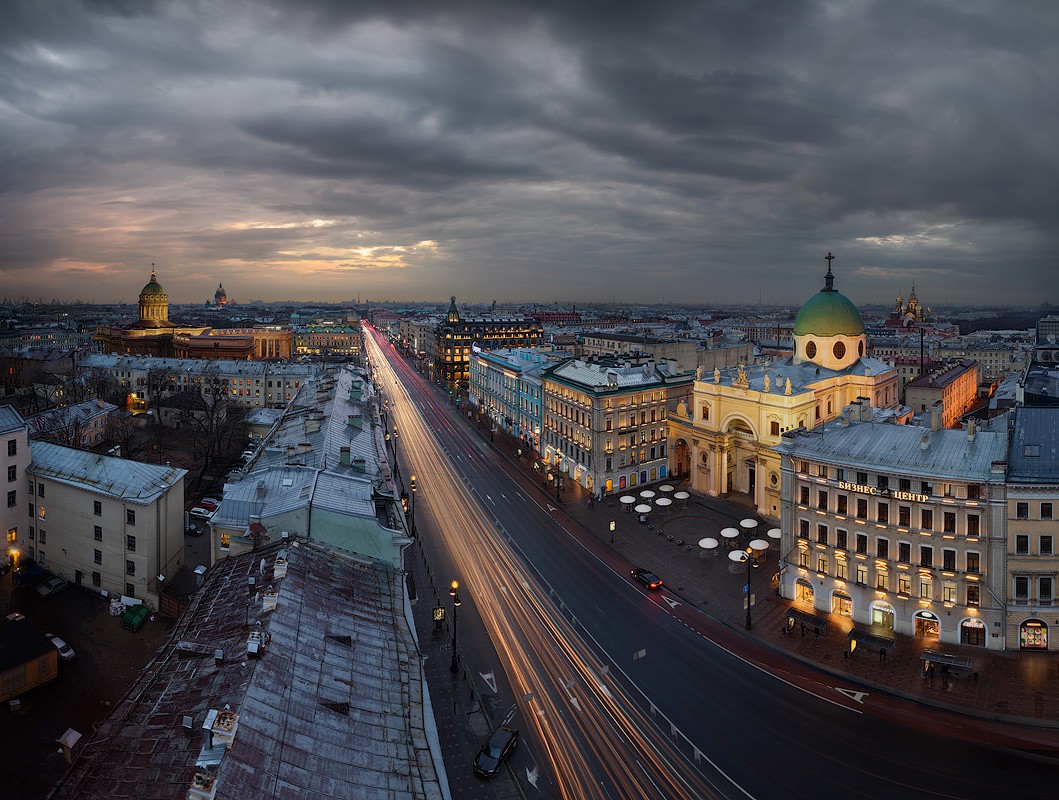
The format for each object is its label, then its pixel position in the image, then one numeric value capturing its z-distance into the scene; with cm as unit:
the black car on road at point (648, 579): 5328
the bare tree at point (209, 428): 8650
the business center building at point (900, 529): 4322
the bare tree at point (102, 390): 12188
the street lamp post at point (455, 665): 4134
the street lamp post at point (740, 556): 5647
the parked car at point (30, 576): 4941
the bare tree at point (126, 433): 8608
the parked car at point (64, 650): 3969
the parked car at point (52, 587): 4840
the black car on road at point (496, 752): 3216
